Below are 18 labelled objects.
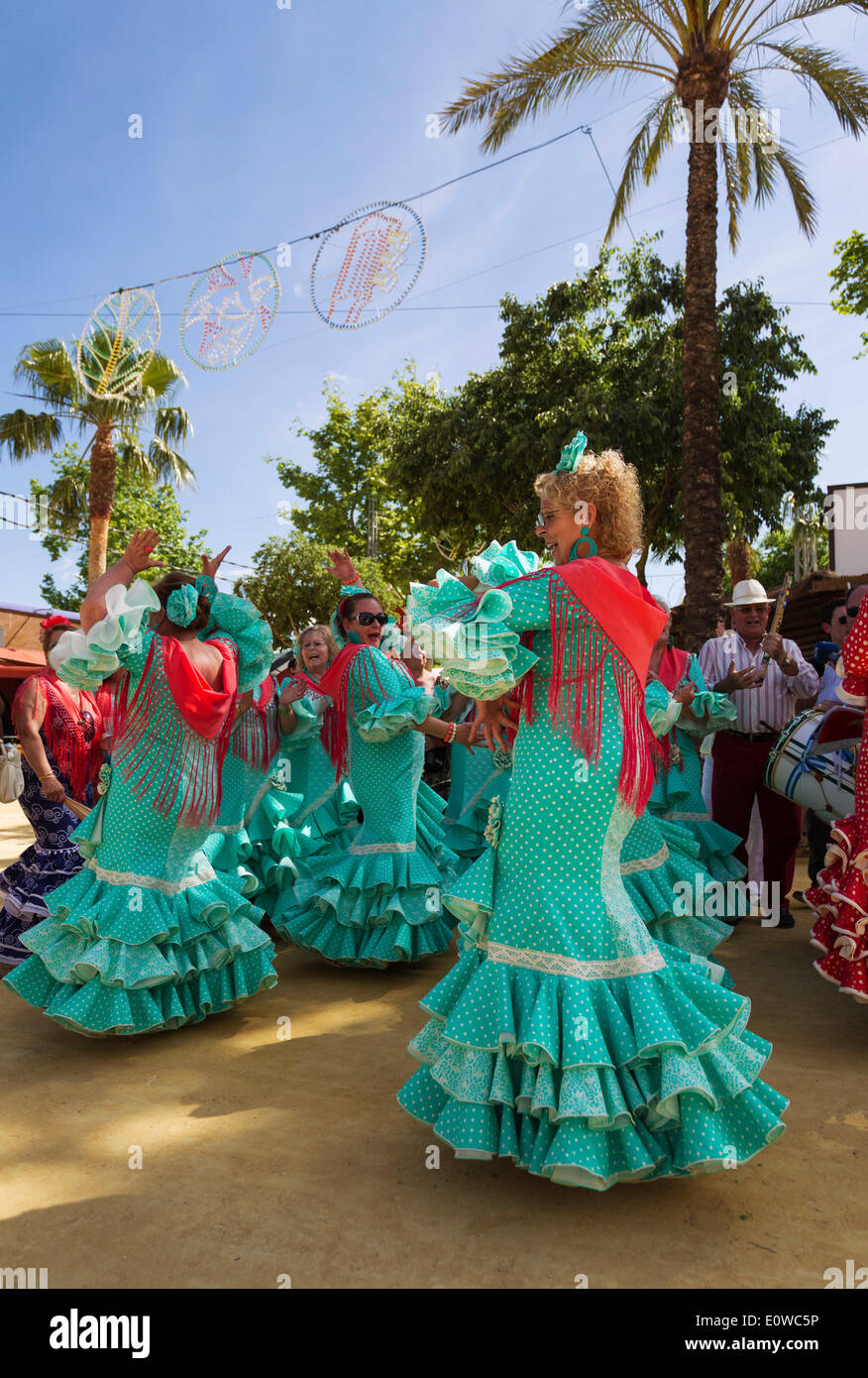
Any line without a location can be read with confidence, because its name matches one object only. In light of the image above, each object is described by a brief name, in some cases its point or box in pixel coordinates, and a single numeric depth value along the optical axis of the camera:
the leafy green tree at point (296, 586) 27.84
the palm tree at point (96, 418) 16.30
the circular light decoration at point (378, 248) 6.62
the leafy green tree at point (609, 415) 15.84
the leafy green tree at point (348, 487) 30.75
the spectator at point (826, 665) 6.40
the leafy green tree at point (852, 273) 13.60
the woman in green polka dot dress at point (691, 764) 5.84
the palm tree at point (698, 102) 9.05
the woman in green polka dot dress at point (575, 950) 2.59
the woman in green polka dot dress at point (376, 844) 5.19
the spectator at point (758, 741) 6.39
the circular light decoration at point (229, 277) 6.53
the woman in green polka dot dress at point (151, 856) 3.83
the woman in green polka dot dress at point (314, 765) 6.16
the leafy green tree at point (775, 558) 36.80
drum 5.17
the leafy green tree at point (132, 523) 25.48
